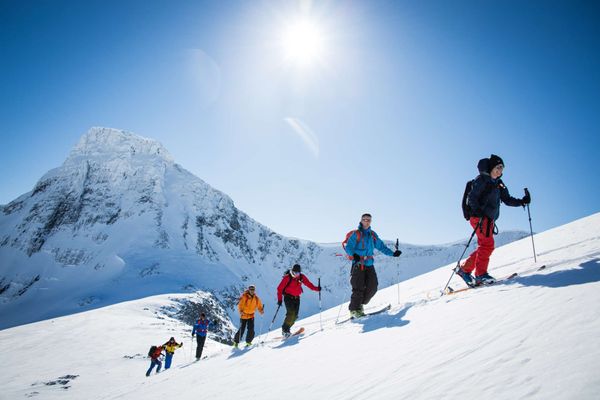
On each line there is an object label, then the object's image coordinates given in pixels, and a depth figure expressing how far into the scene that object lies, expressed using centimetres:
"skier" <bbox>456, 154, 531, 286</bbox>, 618
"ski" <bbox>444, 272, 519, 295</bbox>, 571
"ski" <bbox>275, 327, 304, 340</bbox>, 802
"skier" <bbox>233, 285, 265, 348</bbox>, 1016
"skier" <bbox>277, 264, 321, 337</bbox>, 885
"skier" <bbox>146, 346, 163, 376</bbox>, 1332
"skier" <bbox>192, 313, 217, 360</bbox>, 1316
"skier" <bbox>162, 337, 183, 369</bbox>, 1404
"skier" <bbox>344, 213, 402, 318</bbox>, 729
